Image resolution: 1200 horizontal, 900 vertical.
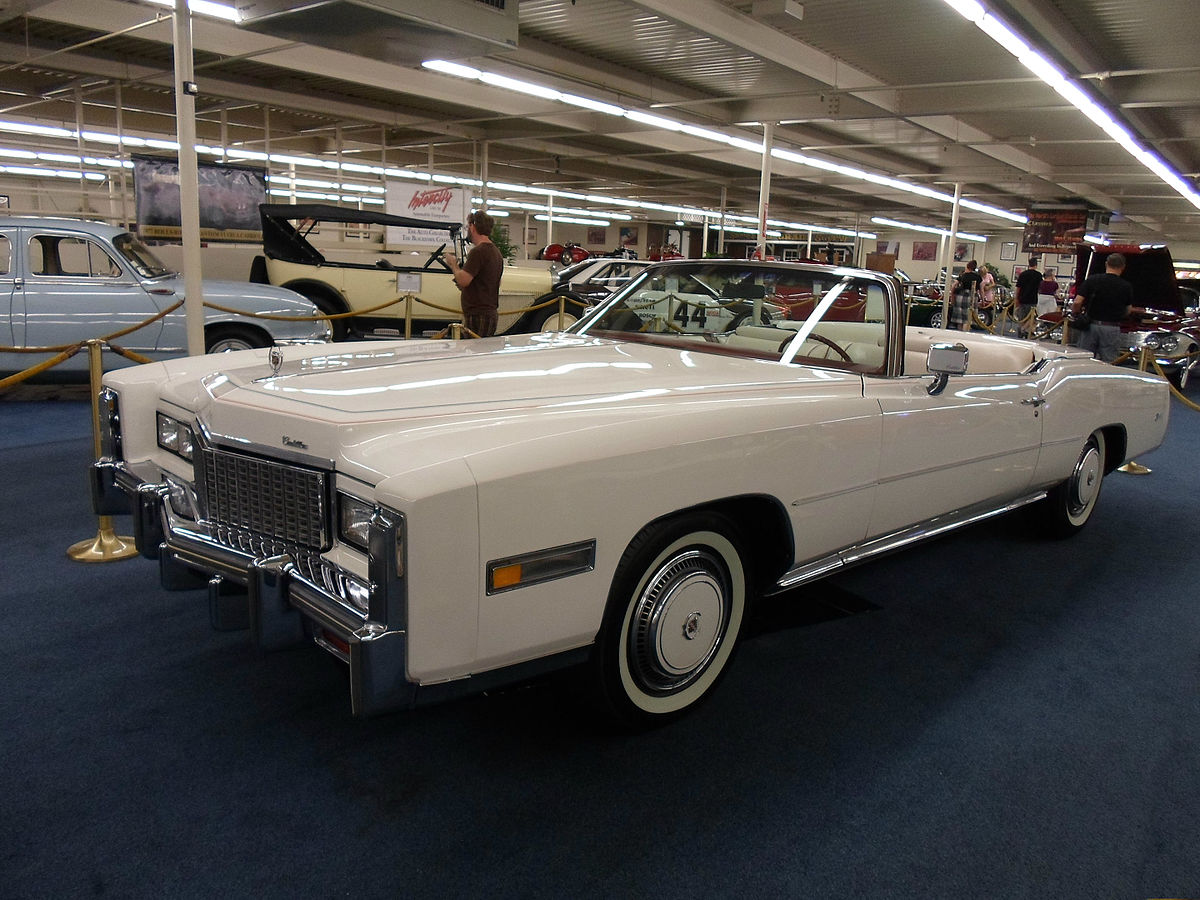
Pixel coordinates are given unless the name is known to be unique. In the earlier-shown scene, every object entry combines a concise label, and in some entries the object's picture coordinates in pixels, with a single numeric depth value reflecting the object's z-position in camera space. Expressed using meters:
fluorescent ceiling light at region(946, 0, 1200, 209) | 6.70
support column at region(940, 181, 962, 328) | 18.86
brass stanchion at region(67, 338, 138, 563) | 3.78
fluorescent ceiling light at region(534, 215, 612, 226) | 37.49
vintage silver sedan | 7.02
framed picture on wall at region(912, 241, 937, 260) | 41.44
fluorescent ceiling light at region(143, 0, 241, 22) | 7.42
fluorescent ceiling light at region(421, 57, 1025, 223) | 9.82
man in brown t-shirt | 7.34
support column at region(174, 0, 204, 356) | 5.41
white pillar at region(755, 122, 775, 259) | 13.24
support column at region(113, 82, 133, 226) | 11.23
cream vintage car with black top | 9.91
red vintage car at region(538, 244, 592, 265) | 21.16
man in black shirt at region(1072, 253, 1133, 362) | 9.39
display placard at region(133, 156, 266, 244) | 10.23
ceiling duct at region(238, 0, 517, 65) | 5.43
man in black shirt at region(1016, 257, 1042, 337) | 16.08
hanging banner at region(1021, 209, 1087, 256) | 23.58
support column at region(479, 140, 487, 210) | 15.75
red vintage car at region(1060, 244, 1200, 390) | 11.63
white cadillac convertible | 1.86
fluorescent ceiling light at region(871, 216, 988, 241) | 35.39
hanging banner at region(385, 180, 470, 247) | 12.18
